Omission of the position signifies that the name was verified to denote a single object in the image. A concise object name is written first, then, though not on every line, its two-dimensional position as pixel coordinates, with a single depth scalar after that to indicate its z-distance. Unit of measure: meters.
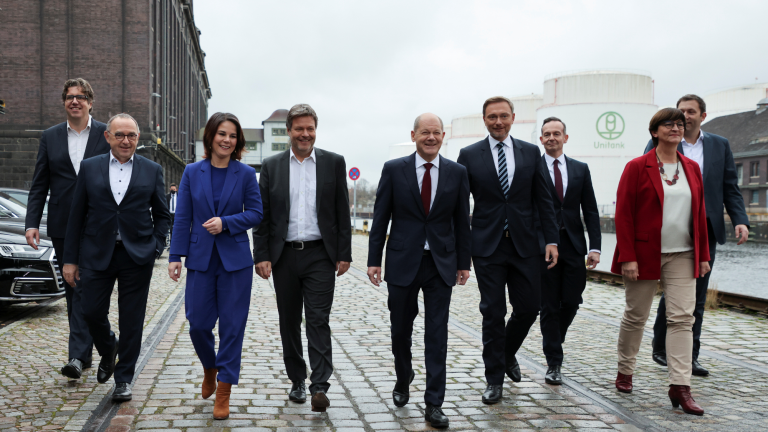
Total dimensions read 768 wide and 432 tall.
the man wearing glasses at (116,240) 4.89
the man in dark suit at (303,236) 4.80
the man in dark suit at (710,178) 5.82
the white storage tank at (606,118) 74.19
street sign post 34.38
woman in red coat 5.05
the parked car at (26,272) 8.27
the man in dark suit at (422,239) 4.67
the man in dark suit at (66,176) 5.36
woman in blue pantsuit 4.60
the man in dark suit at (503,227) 5.07
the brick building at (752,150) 68.38
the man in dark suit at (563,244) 5.63
